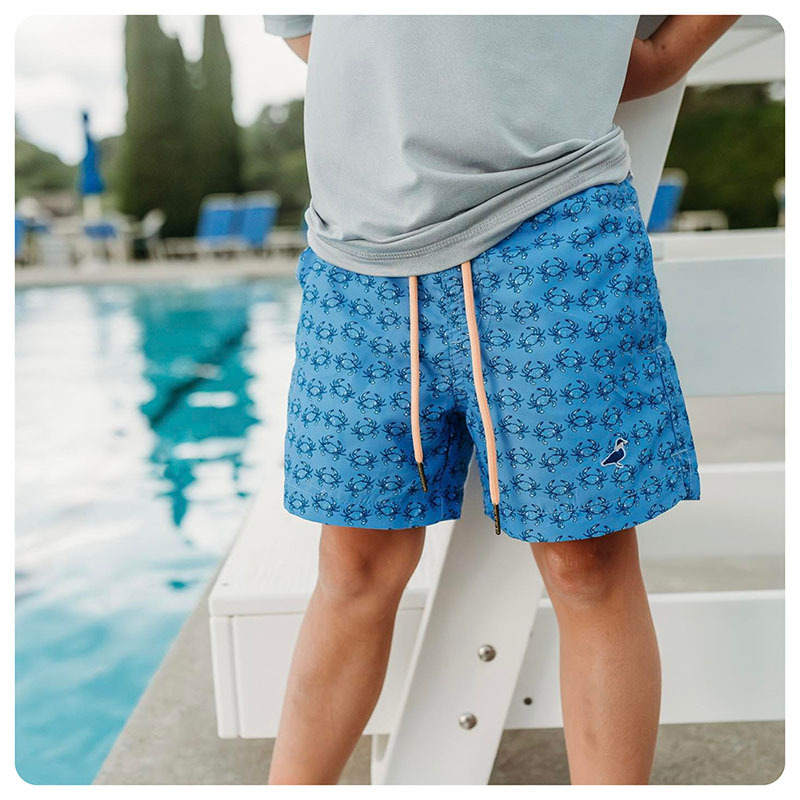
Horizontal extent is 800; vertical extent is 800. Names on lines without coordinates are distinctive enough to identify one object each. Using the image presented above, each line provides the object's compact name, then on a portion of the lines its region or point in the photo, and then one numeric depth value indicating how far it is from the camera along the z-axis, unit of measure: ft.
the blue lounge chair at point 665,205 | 35.40
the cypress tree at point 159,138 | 49.78
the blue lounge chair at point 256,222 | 41.68
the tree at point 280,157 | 54.44
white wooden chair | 3.70
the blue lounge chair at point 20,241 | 39.27
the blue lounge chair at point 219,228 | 42.22
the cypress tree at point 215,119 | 50.57
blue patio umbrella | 43.80
